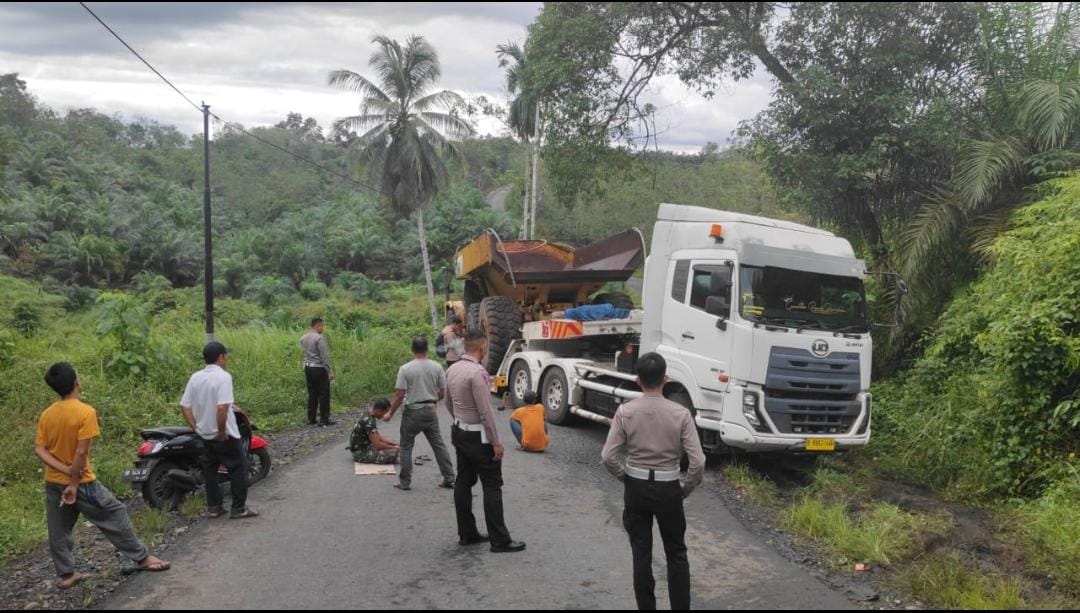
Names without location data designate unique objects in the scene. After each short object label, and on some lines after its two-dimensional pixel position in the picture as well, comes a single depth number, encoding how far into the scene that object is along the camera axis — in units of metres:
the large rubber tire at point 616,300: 13.41
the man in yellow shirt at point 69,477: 5.06
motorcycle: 6.75
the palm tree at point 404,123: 27.41
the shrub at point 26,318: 18.92
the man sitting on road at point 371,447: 8.80
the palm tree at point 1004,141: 10.52
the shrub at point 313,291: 38.38
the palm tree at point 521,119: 33.25
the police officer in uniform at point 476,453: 5.79
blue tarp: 11.66
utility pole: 15.89
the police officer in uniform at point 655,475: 4.42
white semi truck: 8.24
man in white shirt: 6.39
